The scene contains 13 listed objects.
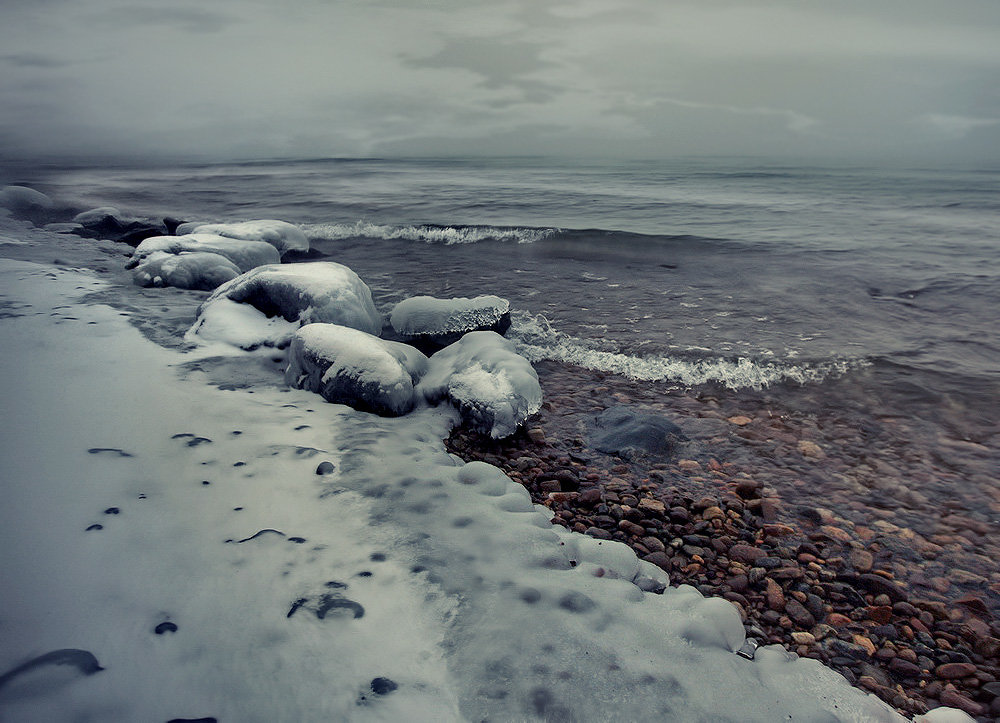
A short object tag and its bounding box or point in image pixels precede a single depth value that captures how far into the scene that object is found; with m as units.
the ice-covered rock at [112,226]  8.96
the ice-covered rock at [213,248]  6.15
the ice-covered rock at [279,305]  3.93
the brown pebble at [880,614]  2.11
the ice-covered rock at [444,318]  4.81
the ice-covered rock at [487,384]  3.34
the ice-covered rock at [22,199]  11.27
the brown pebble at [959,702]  1.76
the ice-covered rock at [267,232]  7.48
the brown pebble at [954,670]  1.88
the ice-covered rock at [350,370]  3.17
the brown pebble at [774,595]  2.15
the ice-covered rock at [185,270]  5.37
